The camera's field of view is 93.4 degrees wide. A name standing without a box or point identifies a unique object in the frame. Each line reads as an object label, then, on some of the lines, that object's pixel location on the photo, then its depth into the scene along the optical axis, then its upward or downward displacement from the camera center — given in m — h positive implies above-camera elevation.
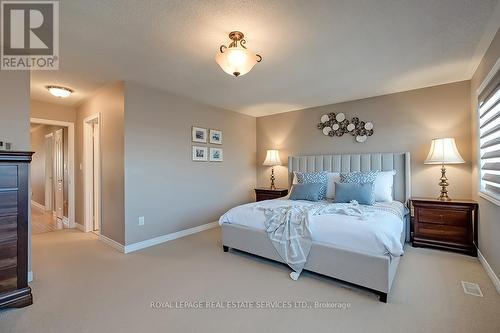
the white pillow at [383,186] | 3.56 -0.31
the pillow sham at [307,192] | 3.73 -0.42
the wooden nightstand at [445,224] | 3.05 -0.81
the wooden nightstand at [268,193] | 4.82 -0.57
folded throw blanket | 2.52 -0.71
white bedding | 2.13 -0.64
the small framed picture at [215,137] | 4.59 +0.58
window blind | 2.18 +0.29
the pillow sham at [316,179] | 3.90 -0.23
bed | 2.10 -0.84
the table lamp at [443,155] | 3.23 +0.14
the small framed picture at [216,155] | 4.60 +0.22
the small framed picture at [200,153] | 4.28 +0.24
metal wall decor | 4.21 +0.73
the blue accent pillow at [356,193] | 3.30 -0.39
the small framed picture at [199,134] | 4.25 +0.59
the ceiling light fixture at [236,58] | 2.05 +0.96
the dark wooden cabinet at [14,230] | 1.98 -0.55
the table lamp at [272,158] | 5.06 +0.17
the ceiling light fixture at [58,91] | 3.49 +1.13
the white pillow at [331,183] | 3.97 -0.30
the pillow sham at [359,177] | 3.64 -0.18
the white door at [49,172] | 5.68 -0.14
